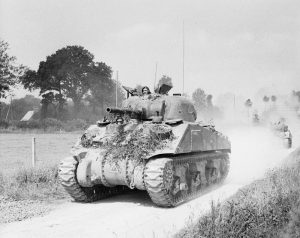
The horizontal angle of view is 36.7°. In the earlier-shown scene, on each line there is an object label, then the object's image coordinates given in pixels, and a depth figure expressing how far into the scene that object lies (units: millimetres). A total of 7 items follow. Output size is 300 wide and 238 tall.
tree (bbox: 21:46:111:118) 47594
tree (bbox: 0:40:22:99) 41125
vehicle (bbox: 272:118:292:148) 27531
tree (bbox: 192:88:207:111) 69062
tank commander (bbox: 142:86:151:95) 13438
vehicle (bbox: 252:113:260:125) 40625
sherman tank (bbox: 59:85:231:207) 10102
